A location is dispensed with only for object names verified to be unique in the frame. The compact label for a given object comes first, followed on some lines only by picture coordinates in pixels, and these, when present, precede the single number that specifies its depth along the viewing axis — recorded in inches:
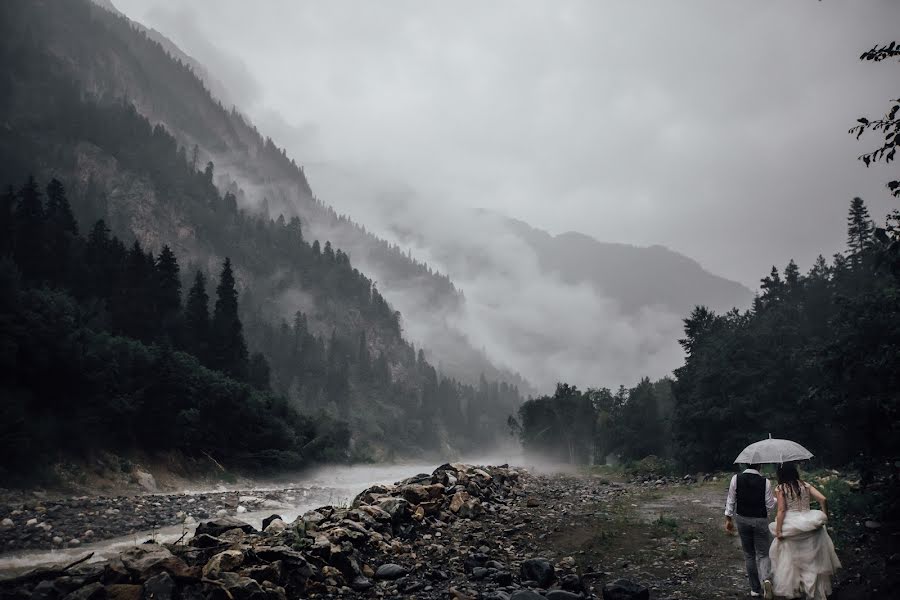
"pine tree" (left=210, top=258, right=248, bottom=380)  2726.4
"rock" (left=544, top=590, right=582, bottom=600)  365.7
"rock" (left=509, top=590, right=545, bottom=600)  351.8
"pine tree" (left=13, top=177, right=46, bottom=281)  2204.7
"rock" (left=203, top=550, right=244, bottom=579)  391.2
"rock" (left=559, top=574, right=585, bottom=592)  401.1
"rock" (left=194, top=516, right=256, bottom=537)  531.8
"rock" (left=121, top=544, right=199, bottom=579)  382.3
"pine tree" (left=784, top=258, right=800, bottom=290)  2996.1
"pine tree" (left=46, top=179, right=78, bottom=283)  2340.1
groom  389.4
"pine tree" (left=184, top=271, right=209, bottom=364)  2659.9
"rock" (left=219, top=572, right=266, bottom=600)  370.0
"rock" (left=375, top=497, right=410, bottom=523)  624.4
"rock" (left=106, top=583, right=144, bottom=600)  360.2
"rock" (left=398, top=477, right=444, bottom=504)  713.0
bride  351.9
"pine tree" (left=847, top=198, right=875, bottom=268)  2412.6
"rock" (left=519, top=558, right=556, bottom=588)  421.4
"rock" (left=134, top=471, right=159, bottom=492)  1369.3
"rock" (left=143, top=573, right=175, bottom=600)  362.9
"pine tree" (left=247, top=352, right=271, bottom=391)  2984.7
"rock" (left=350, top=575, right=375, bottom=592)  426.3
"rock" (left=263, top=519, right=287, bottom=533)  581.0
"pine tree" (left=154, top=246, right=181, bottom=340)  2662.4
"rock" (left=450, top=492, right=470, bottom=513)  725.9
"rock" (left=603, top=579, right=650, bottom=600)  371.6
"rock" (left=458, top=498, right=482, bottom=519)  713.6
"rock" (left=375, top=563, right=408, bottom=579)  454.0
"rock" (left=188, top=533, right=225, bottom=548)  470.3
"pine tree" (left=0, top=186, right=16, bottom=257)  2155.6
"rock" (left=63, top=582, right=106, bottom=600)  360.6
